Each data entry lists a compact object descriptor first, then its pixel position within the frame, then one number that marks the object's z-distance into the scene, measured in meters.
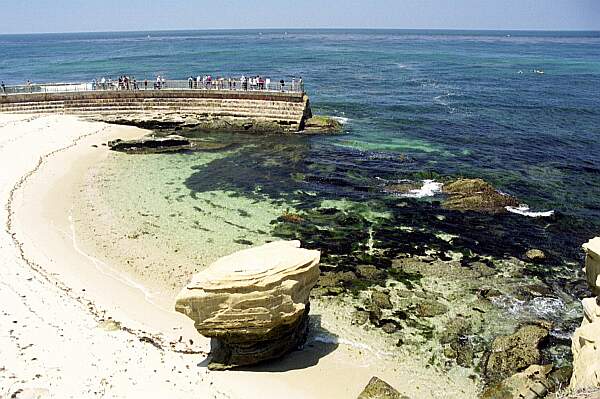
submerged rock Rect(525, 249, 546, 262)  20.53
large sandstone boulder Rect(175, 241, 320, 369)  12.88
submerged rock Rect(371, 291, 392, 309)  17.05
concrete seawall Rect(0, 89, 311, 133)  43.03
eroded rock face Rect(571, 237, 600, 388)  10.78
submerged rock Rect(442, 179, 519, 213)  25.97
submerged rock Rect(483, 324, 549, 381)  13.99
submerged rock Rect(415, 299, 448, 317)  16.64
